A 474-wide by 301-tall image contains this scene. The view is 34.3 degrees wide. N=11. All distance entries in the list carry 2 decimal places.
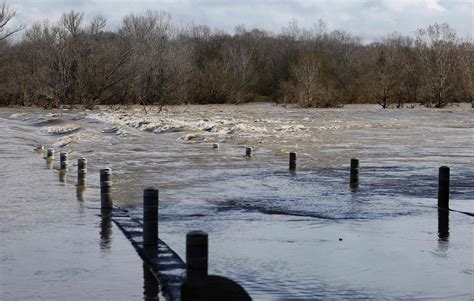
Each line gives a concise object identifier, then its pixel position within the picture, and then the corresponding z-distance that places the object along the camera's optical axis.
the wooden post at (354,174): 18.52
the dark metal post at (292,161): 22.42
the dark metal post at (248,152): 27.03
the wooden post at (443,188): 14.18
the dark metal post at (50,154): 25.12
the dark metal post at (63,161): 21.13
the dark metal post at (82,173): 17.38
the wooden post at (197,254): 6.82
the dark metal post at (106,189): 13.50
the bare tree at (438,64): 78.88
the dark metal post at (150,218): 10.26
